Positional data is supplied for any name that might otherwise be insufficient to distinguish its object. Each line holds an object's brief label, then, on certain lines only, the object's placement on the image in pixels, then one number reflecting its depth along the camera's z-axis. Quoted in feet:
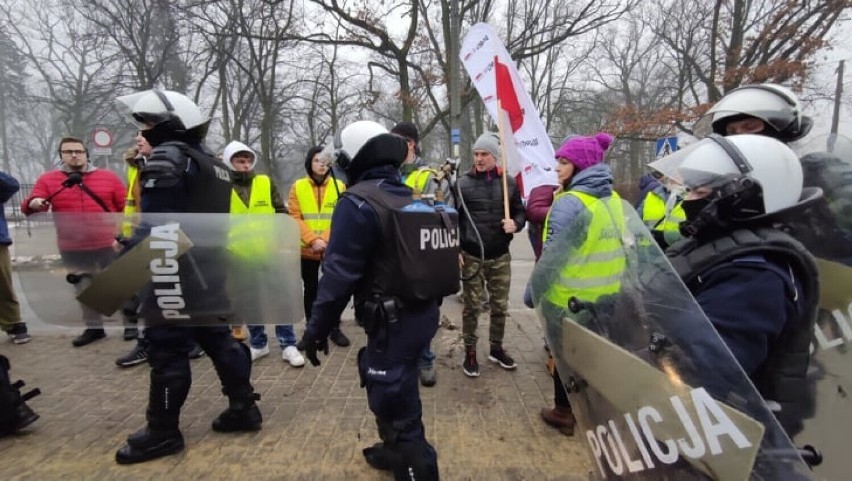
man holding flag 13.04
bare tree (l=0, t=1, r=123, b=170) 57.57
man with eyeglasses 13.80
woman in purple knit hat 9.46
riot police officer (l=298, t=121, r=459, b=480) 7.23
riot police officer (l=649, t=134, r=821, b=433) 4.32
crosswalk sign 31.09
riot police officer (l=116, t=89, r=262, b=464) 8.75
